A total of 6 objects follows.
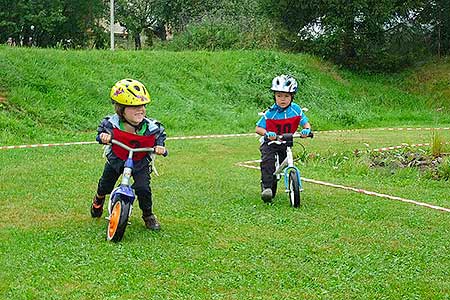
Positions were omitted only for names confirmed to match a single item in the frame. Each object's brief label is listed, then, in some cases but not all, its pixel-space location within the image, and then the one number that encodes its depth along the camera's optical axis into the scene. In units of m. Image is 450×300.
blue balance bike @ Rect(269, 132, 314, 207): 8.11
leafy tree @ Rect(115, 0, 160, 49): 39.16
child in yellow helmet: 6.51
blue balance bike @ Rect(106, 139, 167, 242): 6.31
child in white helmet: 8.32
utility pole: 25.37
